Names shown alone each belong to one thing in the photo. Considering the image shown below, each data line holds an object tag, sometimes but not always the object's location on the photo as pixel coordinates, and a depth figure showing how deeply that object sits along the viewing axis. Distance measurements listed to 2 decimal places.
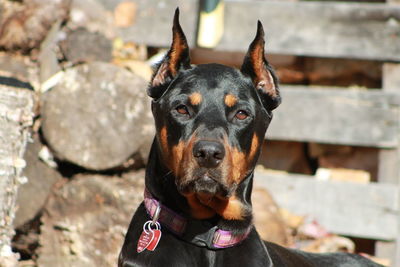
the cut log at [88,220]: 11.14
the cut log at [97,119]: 11.31
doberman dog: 6.95
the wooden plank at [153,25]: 13.96
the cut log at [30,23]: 12.37
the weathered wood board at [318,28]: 13.59
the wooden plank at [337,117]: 13.45
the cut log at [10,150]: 9.65
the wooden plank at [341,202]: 13.37
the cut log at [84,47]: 12.49
